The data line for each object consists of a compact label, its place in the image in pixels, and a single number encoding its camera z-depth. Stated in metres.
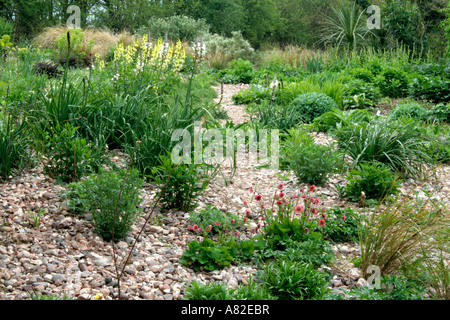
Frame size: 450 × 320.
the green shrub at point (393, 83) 8.70
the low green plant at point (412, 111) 6.36
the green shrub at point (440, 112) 6.40
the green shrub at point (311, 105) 6.47
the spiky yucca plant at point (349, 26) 13.61
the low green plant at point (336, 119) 5.56
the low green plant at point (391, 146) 4.46
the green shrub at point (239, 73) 11.12
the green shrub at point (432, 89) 7.99
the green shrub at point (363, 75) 8.90
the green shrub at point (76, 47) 10.44
